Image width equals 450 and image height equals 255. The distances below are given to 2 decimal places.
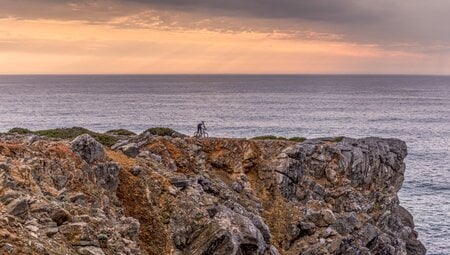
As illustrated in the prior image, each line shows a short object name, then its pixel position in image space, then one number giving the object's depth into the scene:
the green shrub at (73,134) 42.83
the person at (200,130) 48.63
